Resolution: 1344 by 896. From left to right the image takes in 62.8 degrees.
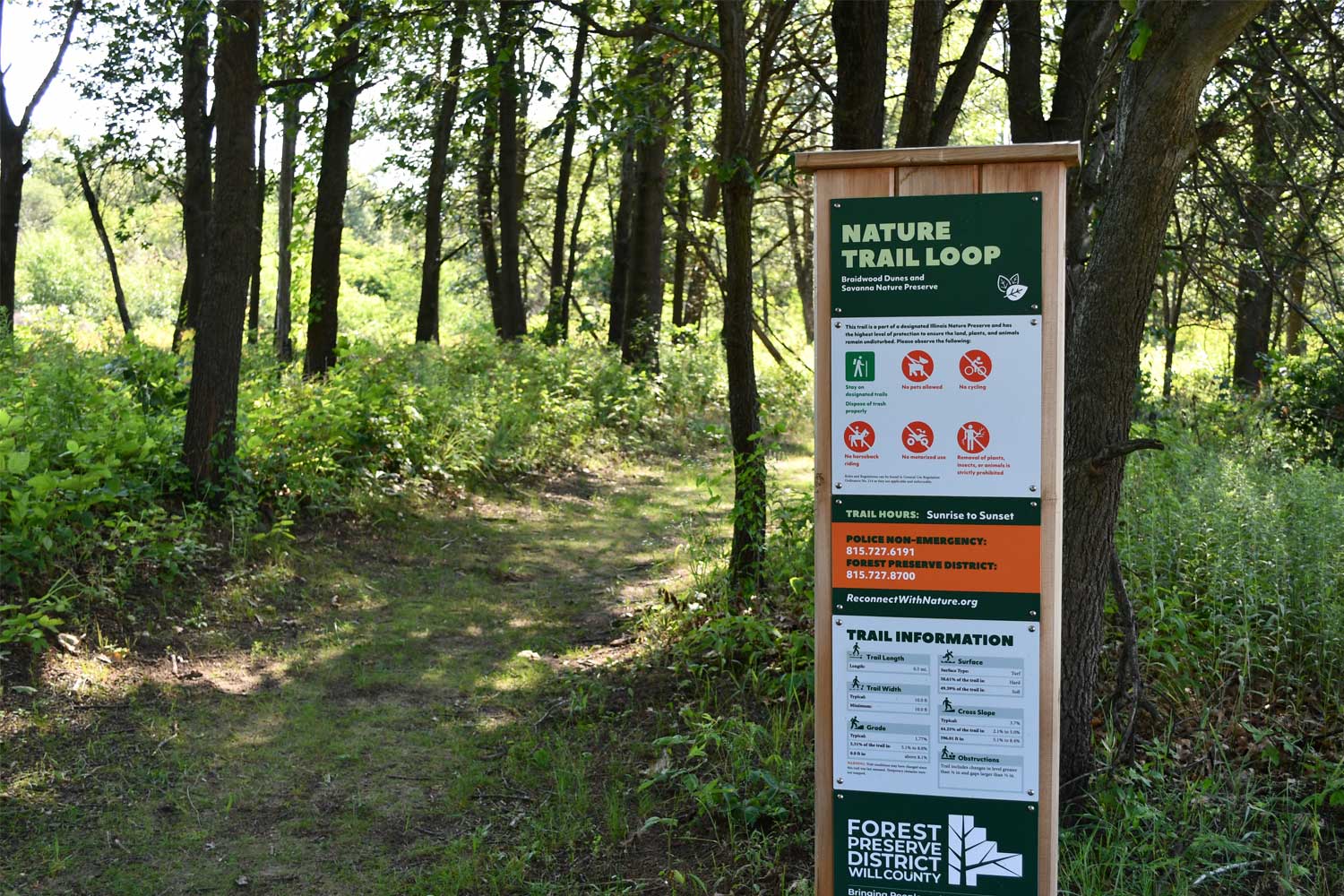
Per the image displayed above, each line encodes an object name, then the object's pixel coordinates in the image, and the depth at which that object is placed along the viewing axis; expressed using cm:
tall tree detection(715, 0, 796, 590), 689
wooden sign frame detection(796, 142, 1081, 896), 294
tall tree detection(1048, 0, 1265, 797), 371
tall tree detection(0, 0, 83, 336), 1831
